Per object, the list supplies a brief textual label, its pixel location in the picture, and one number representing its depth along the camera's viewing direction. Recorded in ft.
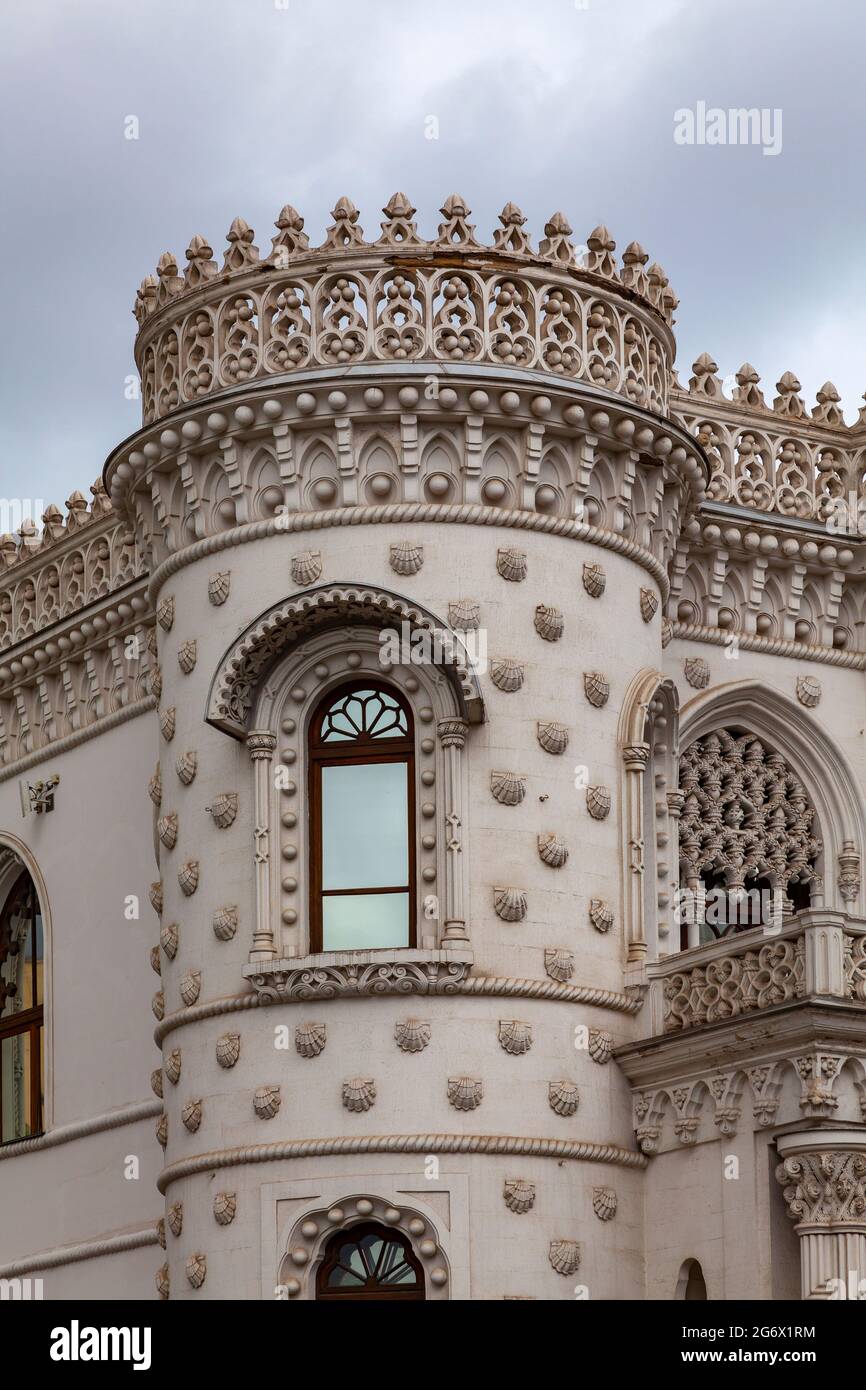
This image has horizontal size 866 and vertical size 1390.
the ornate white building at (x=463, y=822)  78.48
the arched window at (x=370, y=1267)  78.59
